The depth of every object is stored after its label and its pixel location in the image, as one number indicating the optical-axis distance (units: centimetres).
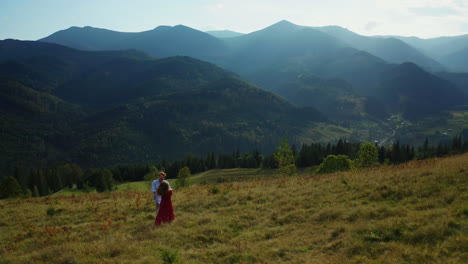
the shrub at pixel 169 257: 993
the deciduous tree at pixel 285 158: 6131
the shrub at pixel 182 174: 5771
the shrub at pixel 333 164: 5856
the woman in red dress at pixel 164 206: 1514
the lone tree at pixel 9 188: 4788
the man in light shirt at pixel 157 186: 1630
